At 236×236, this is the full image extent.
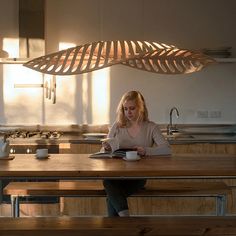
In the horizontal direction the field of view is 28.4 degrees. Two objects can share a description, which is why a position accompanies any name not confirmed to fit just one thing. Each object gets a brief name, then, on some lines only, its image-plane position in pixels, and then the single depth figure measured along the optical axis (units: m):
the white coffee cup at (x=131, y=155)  3.09
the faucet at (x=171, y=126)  5.08
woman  3.29
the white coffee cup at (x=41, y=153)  3.24
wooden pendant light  2.49
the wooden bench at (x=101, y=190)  3.39
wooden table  2.70
